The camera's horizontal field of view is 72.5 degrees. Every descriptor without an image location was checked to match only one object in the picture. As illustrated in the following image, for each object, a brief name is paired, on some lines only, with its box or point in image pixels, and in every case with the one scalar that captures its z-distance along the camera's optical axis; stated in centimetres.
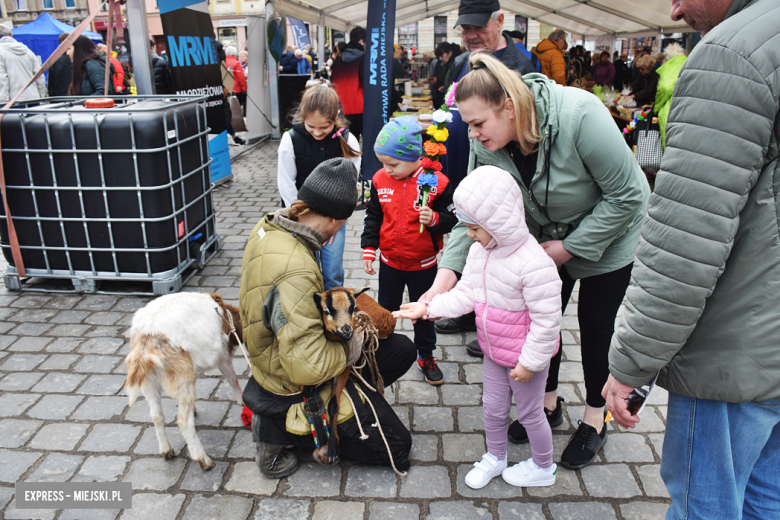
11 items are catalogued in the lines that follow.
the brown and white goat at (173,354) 264
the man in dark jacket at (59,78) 899
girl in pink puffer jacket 226
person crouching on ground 235
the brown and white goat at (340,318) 242
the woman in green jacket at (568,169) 230
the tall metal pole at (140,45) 538
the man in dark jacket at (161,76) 841
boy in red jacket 329
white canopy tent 1025
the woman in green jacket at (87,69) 768
